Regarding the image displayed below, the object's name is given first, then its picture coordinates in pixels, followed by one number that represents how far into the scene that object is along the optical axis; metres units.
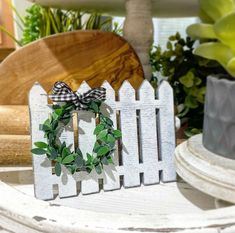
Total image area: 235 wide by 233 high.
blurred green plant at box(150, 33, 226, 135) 0.72
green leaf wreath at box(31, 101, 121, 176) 0.39
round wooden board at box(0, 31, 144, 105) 0.57
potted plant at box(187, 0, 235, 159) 0.36
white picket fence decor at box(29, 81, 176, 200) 0.40
